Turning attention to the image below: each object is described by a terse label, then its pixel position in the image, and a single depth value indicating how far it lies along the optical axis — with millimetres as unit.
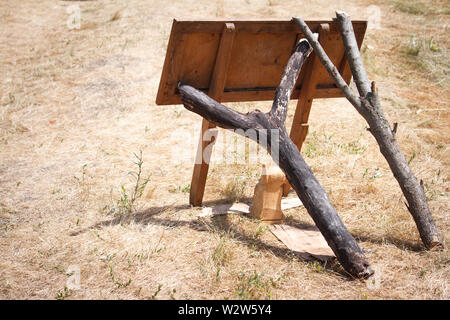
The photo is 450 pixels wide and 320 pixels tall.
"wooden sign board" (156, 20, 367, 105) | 3770
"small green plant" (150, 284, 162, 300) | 3075
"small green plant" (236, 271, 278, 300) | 3135
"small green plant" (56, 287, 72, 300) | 3107
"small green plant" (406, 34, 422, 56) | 8883
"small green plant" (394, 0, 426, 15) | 10974
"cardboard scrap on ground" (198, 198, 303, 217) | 4402
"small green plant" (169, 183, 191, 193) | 4906
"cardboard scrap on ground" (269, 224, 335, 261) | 3744
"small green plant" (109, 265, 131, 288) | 3215
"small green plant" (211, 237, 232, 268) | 3545
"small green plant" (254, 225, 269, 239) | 4016
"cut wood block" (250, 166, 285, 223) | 4262
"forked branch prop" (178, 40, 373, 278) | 3326
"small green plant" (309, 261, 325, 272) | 3476
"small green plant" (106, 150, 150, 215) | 4344
